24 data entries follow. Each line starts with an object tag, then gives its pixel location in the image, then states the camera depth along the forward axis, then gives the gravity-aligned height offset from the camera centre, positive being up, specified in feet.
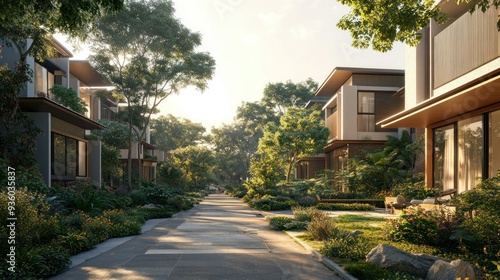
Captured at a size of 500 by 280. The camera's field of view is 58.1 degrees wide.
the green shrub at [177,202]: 87.86 -10.86
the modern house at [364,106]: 109.09 +9.94
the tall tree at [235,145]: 270.87 +1.17
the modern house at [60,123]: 72.90 +4.63
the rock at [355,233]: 40.37 -7.83
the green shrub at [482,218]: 30.14 -5.11
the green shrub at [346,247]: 32.73 -7.65
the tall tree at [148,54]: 112.06 +24.69
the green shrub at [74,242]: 36.48 -7.92
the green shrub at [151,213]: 68.69 -10.77
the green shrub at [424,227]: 35.19 -6.56
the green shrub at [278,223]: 53.78 -9.30
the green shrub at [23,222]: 30.66 -5.44
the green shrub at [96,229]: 40.97 -8.11
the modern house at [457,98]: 47.60 +5.24
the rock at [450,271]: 22.11 -6.34
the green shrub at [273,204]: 87.20 -11.32
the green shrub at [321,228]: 41.73 -7.64
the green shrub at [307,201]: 89.04 -10.78
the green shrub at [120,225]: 48.38 -8.79
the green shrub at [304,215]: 56.90 -8.73
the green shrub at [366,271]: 25.97 -7.43
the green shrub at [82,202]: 53.52 -6.70
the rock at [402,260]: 26.63 -6.97
